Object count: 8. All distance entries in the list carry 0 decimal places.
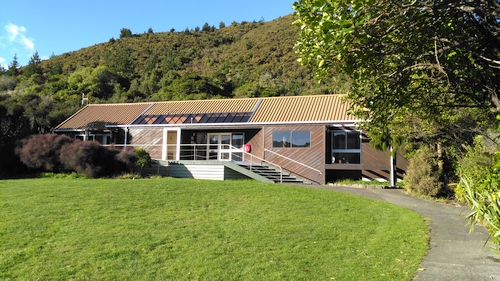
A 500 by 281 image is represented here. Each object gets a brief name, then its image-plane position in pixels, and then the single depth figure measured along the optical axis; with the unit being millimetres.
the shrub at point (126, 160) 18500
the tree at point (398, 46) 5186
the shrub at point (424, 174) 13984
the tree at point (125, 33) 93062
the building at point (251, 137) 19766
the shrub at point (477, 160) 10157
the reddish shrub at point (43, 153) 18250
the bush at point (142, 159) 18891
